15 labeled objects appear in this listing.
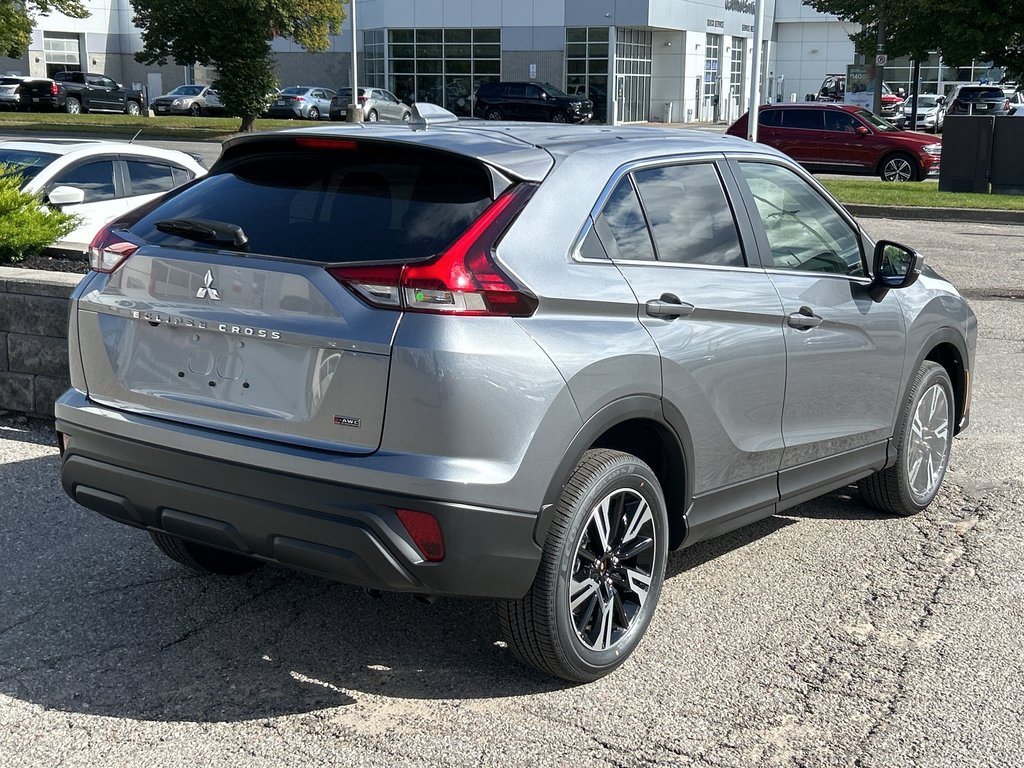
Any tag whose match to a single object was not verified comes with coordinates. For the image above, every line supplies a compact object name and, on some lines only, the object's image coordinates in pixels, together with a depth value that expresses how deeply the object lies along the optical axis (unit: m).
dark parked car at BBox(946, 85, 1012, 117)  47.00
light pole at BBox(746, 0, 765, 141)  26.58
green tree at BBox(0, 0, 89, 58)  35.51
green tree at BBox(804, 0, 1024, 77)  30.41
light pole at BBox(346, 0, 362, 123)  41.03
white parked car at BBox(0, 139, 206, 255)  10.87
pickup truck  53.72
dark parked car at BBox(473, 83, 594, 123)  50.50
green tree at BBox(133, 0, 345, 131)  36.50
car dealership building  58.81
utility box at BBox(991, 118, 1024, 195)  23.16
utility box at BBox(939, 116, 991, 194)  23.41
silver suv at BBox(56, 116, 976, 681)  3.62
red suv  27.09
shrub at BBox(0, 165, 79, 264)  8.27
